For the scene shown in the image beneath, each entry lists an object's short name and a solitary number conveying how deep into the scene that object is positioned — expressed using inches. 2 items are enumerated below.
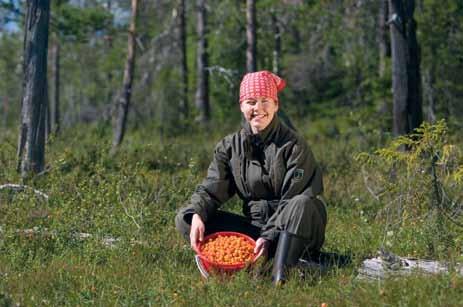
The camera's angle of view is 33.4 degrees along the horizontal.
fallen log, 201.9
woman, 211.3
